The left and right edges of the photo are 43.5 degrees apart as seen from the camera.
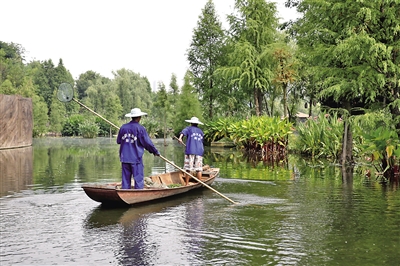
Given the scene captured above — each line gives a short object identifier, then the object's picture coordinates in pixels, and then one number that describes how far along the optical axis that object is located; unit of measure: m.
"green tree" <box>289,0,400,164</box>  15.15
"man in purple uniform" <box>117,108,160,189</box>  10.41
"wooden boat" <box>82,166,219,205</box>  9.80
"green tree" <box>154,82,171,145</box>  47.56
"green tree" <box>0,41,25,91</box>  51.66
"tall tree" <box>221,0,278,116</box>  36.94
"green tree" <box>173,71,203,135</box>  41.78
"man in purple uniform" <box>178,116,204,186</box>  13.17
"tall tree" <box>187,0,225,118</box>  42.84
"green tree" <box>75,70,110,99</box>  93.50
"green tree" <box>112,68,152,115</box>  69.88
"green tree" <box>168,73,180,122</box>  50.16
